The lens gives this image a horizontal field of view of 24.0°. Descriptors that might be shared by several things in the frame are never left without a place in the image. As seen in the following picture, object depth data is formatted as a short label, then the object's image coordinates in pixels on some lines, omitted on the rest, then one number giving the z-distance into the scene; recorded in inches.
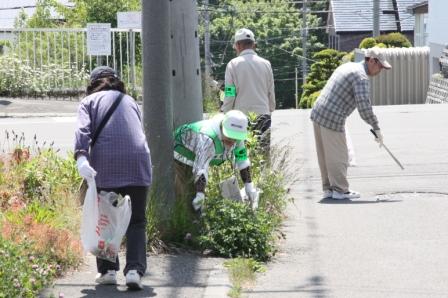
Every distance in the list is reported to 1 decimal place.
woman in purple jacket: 276.4
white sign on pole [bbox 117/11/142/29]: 909.2
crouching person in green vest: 323.6
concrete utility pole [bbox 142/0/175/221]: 334.0
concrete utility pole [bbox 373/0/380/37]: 1834.4
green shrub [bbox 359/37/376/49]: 1401.1
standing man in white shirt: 448.8
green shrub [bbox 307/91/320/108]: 1327.1
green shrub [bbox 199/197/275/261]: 326.0
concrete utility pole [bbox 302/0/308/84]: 2249.1
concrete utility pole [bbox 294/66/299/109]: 2244.3
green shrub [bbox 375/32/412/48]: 1505.9
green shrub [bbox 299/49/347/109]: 1483.8
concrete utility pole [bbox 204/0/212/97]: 1803.4
